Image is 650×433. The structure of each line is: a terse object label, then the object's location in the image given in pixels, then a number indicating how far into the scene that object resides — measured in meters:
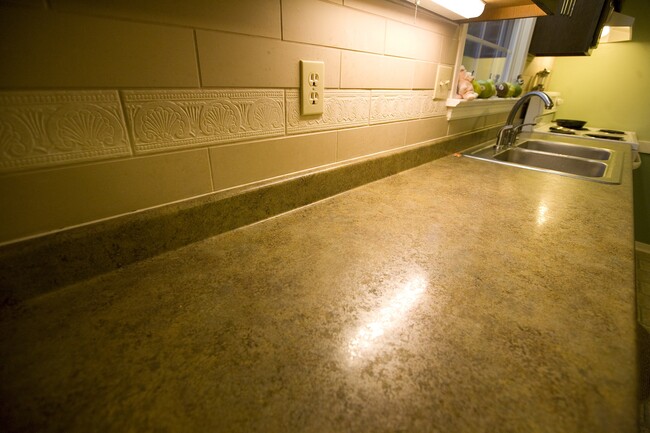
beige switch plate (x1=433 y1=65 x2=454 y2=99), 1.05
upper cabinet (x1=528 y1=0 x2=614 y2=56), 1.42
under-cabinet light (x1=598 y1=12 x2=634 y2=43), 1.76
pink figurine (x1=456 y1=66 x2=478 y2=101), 1.17
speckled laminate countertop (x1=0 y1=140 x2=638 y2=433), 0.27
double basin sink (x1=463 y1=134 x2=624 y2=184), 1.27
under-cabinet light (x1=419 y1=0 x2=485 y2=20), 0.75
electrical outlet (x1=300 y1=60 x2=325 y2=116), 0.62
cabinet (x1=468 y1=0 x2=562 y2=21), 0.85
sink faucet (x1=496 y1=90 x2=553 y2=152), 1.36
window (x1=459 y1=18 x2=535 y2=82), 1.60
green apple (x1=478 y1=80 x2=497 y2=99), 1.34
